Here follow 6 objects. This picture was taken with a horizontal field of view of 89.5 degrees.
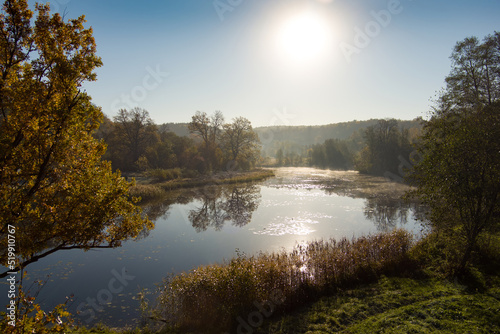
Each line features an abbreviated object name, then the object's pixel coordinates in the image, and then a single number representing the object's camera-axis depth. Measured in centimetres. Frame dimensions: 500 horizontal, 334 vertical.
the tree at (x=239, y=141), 6662
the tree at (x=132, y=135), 4862
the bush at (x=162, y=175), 4175
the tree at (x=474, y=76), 2209
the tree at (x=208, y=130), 5891
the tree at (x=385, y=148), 5925
